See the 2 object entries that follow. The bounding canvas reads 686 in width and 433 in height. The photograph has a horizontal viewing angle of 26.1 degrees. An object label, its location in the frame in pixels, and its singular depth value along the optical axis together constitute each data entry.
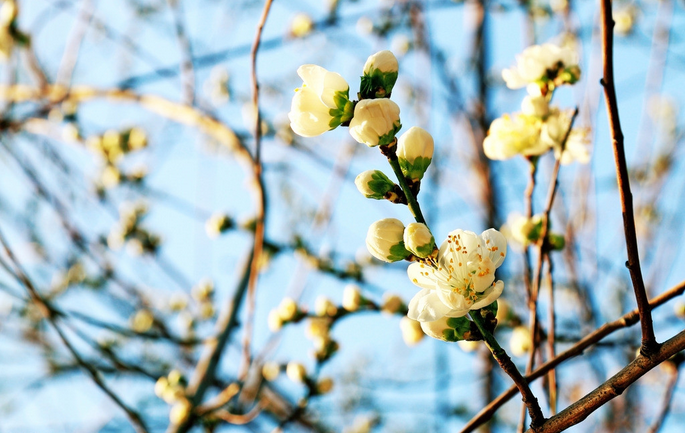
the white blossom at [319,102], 0.46
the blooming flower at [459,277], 0.45
